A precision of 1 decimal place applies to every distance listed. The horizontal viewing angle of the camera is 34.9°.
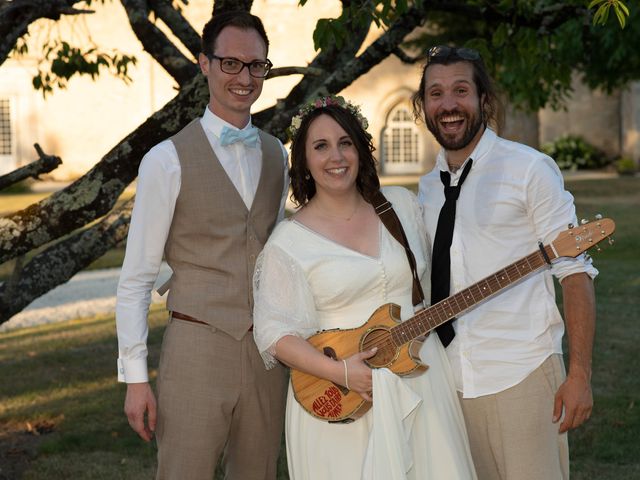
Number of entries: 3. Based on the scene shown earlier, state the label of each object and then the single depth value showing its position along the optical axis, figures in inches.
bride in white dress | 130.5
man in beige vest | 139.7
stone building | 1250.0
